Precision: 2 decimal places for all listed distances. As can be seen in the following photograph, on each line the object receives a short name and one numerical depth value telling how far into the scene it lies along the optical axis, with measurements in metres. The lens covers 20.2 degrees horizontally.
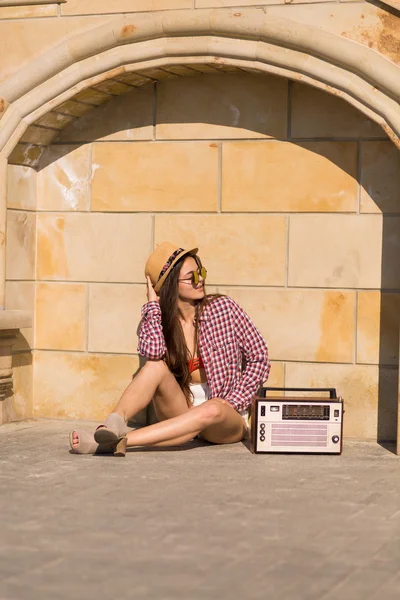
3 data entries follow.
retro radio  6.55
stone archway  6.77
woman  6.77
